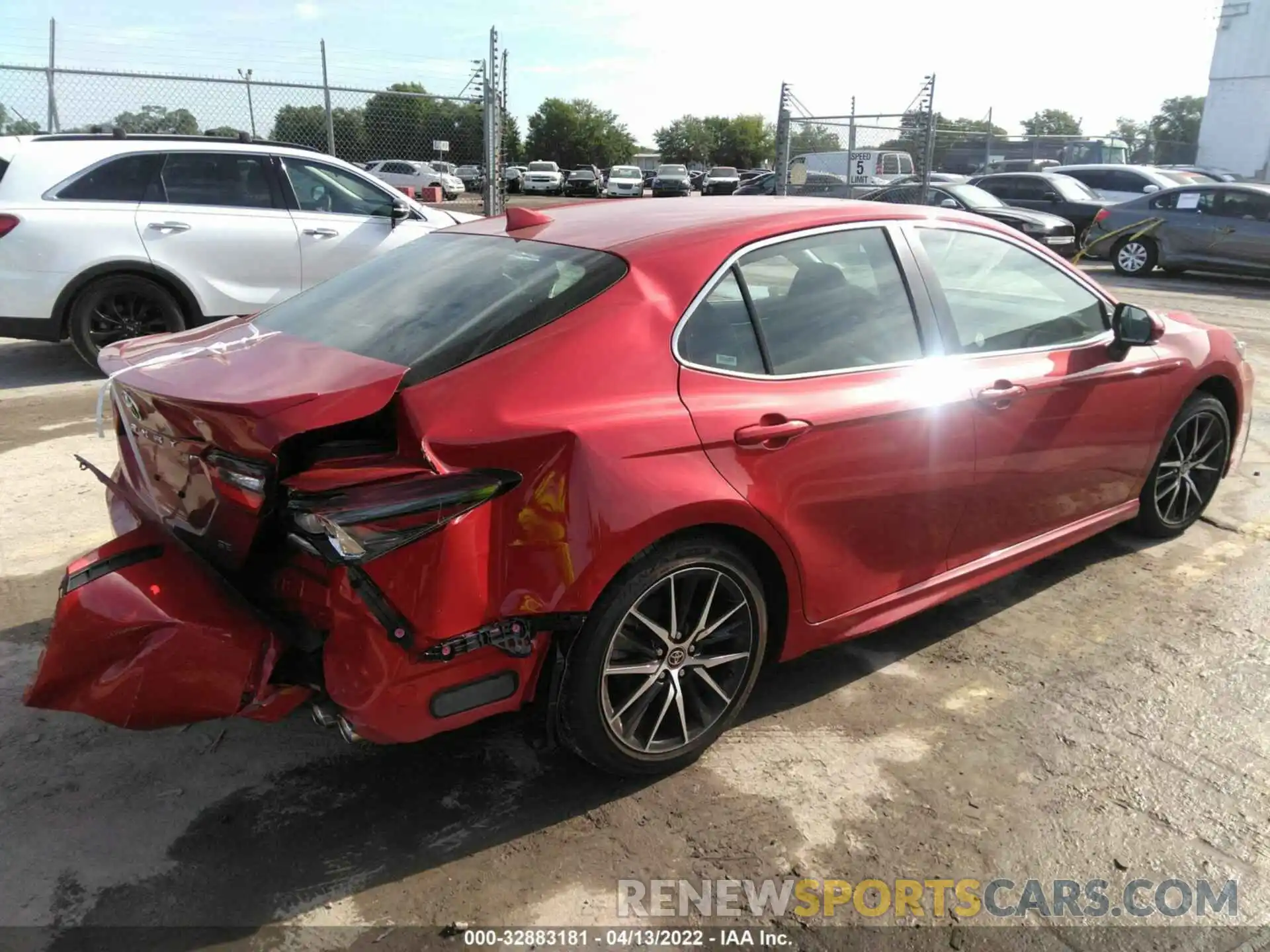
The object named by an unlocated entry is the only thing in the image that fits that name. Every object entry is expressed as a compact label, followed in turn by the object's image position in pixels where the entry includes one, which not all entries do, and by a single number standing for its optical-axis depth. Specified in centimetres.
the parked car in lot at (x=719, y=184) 4153
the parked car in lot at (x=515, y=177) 4319
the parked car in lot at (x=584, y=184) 4397
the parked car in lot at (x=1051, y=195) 1783
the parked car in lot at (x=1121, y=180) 1994
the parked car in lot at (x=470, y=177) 3325
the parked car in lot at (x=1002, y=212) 1520
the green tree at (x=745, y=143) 7981
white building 4450
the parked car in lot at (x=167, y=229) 675
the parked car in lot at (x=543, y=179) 4362
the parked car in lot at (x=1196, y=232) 1430
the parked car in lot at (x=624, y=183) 4031
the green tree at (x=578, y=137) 7119
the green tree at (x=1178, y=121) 8199
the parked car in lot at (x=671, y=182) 4250
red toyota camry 228
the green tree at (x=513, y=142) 4923
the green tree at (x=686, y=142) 7875
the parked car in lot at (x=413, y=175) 3581
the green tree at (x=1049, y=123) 7188
